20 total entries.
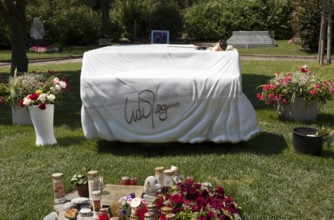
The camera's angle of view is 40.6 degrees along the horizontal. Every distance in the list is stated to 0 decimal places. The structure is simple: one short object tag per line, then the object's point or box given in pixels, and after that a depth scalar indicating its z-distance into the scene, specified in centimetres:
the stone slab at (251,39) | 2252
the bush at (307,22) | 1780
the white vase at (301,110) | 702
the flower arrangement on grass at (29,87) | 640
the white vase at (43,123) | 598
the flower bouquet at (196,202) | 350
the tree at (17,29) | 1020
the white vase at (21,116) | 733
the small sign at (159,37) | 1158
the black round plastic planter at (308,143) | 548
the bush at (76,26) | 2416
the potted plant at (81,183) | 432
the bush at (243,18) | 2617
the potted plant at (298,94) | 687
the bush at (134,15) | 2772
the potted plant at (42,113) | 595
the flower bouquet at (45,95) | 594
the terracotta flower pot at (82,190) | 434
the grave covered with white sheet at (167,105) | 546
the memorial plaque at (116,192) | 405
